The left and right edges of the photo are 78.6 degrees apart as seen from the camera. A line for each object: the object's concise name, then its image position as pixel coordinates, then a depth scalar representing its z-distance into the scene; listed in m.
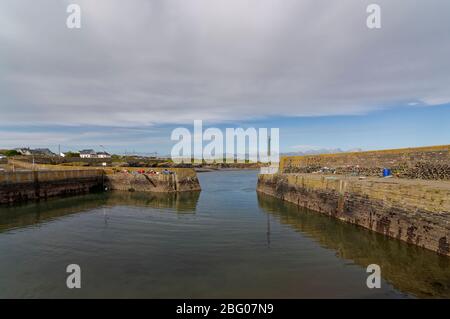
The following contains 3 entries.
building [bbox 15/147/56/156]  102.87
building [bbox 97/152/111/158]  115.65
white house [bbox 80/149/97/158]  110.31
